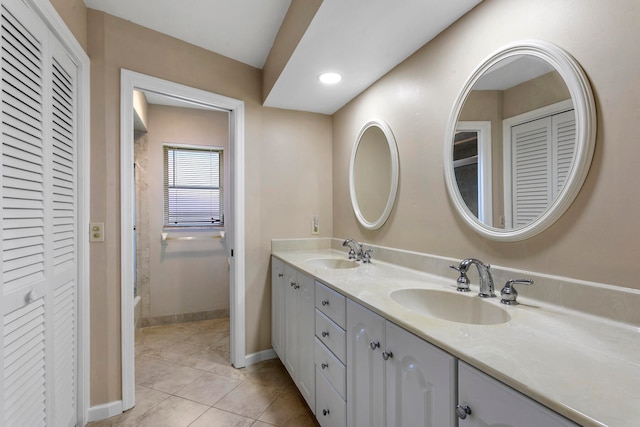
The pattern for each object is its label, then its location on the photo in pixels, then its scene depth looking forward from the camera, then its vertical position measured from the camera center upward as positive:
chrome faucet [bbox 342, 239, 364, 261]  2.08 -0.26
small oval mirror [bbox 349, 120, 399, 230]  1.88 +0.27
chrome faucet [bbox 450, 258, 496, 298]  1.15 -0.24
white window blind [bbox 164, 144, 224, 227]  3.31 +0.30
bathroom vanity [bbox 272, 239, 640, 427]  0.56 -0.35
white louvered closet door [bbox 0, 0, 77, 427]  1.09 -0.06
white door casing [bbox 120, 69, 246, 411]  1.83 +0.05
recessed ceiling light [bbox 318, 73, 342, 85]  1.92 +0.89
